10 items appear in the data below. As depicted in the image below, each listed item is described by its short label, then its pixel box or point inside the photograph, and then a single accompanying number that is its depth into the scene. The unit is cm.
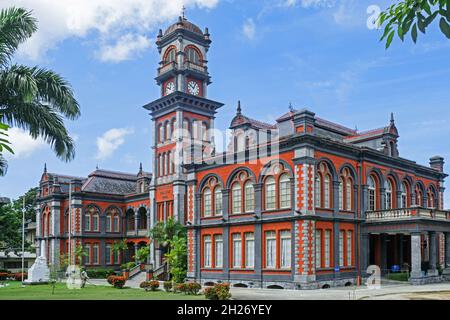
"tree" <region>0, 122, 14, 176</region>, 569
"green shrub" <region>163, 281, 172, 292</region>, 2922
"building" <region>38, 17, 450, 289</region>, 3091
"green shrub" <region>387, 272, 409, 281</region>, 3300
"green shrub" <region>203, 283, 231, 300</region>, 2323
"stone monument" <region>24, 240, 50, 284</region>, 3975
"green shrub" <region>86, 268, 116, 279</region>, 5006
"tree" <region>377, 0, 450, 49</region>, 590
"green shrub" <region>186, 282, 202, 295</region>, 2685
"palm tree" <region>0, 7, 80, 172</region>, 1591
